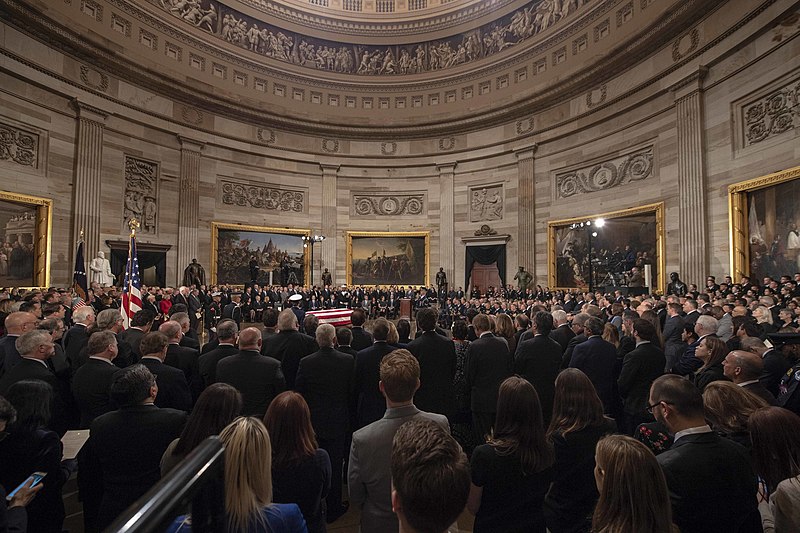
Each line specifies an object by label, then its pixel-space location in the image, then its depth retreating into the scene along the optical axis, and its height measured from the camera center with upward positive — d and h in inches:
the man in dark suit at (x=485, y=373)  193.2 -42.1
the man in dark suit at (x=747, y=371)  132.7 -27.7
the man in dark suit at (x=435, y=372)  186.2 -40.0
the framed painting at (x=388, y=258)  1009.5 +54.0
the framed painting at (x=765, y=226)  441.5 +63.4
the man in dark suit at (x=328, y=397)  164.6 -45.3
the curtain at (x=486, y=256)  917.2 +54.7
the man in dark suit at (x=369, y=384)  177.9 -43.2
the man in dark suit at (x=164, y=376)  146.4 -33.6
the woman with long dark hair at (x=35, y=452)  95.2 -39.5
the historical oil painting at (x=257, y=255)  869.8 +52.4
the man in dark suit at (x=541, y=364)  199.5 -38.7
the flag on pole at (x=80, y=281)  512.4 -2.6
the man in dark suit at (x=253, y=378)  155.8 -35.8
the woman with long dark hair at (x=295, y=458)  91.4 -38.2
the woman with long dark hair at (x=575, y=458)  105.7 -43.7
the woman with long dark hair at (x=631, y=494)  67.1 -34.2
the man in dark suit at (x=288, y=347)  200.2 -31.6
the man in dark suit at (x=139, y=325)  208.7 -23.0
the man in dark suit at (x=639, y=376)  180.7 -39.9
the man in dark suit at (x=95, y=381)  141.7 -33.9
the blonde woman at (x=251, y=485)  62.7 -31.4
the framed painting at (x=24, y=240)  560.7 +53.4
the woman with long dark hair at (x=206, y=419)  91.9 -30.8
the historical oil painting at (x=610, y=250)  640.7 +53.7
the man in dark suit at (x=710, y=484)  84.6 -40.4
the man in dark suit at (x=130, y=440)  102.4 -39.0
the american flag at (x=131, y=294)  328.2 -11.5
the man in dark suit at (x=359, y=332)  232.5 -28.5
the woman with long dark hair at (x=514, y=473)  92.2 -41.7
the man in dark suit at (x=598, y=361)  191.8 -35.9
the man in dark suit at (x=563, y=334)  242.5 -29.9
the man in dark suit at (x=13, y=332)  176.1 -22.8
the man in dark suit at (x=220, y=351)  174.4 -29.8
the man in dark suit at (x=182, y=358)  180.1 -33.3
